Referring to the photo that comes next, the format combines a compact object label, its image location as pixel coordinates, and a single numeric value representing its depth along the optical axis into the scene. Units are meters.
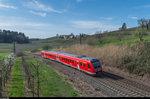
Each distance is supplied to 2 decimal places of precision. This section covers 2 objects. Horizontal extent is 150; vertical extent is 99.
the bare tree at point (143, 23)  88.60
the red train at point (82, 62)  18.53
